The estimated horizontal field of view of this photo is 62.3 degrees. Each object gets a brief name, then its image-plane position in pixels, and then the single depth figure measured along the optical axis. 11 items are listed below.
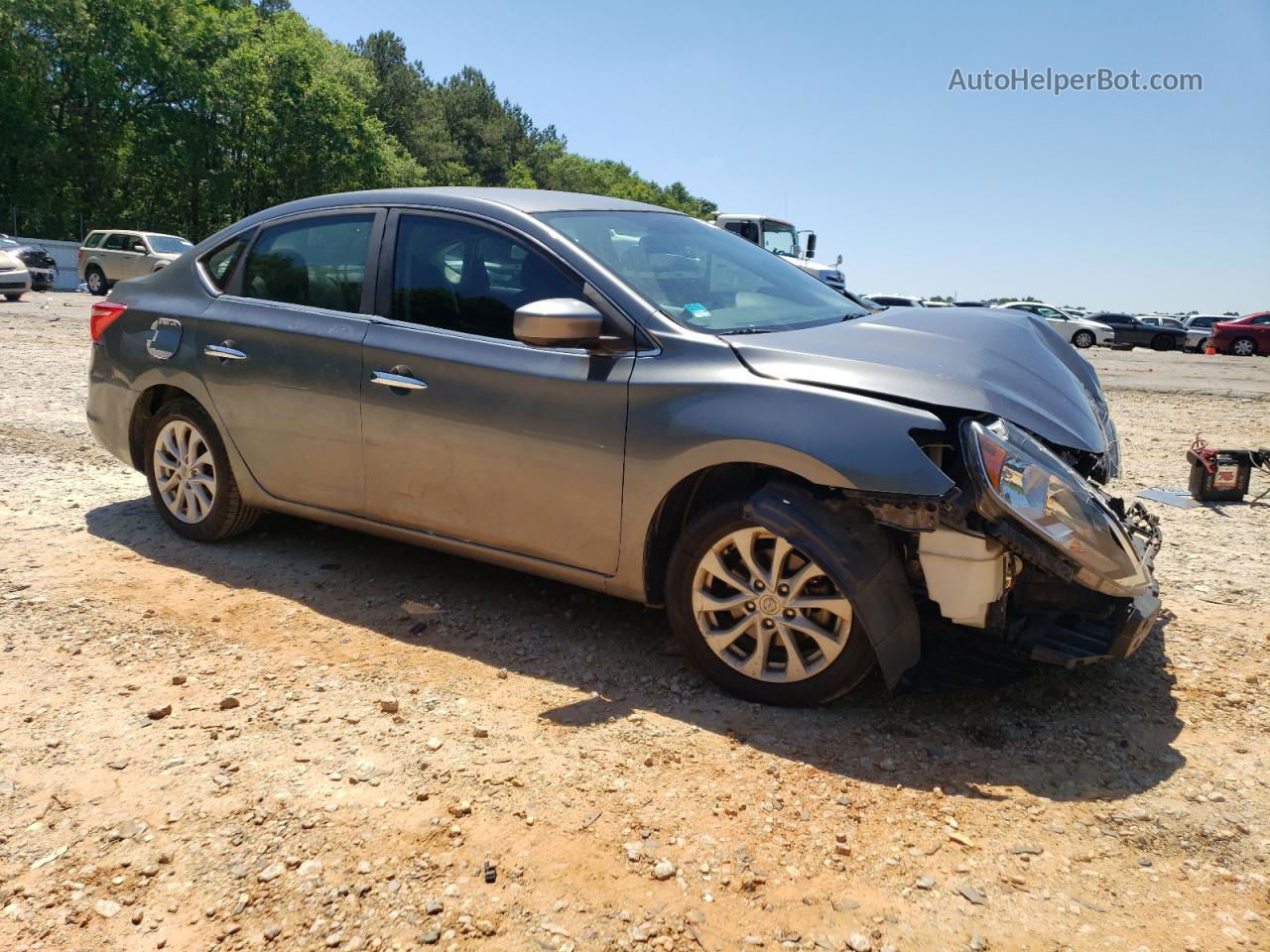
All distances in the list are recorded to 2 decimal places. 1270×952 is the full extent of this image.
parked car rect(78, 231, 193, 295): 27.06
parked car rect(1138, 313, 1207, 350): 36.78
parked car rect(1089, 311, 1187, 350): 36.81
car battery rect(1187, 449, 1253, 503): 6.39
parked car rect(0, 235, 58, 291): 24.83
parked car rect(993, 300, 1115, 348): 34.22
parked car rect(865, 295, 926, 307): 31.81
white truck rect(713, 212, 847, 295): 23.69
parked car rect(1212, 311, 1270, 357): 30.16
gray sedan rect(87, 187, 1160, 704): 3.22
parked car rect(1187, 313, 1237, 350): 38.84
